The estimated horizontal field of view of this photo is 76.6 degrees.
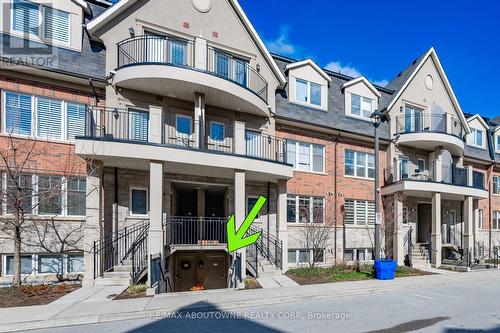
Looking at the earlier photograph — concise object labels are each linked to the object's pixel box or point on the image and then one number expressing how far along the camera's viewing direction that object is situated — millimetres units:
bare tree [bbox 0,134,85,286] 10086
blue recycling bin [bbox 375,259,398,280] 12680
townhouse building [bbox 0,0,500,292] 11164
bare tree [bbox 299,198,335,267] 16047
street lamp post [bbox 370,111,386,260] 12617
